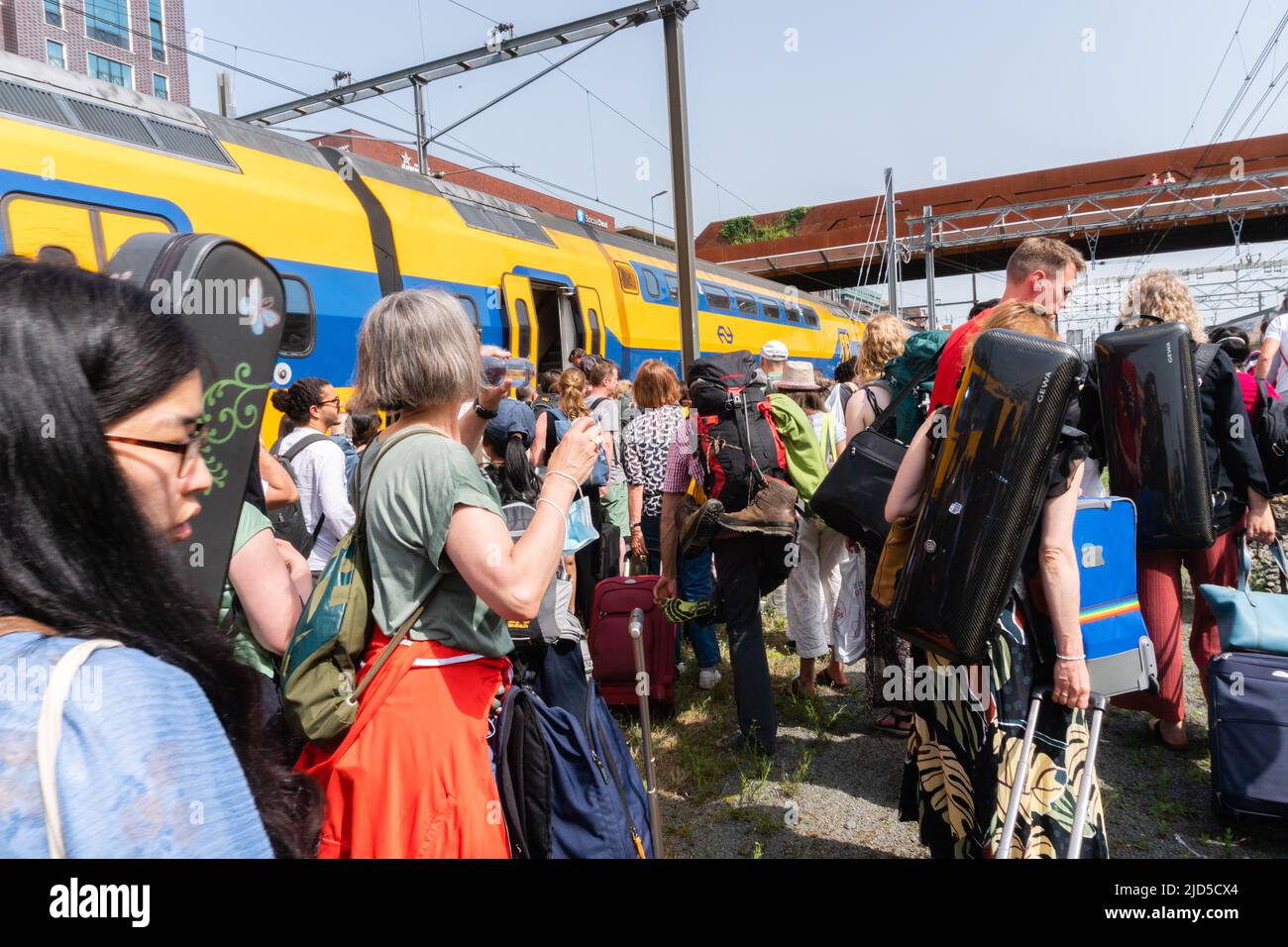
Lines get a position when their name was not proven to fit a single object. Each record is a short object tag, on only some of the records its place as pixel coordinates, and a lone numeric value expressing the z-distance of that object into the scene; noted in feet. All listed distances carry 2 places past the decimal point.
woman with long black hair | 2.43
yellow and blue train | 16.81
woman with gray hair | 5.52
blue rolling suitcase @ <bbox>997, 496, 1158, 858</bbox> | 7.48
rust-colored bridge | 70.95
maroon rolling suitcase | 15.44
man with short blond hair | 8.89
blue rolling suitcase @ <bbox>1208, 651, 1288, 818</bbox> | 10.04
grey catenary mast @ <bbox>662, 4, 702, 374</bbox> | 26.23
